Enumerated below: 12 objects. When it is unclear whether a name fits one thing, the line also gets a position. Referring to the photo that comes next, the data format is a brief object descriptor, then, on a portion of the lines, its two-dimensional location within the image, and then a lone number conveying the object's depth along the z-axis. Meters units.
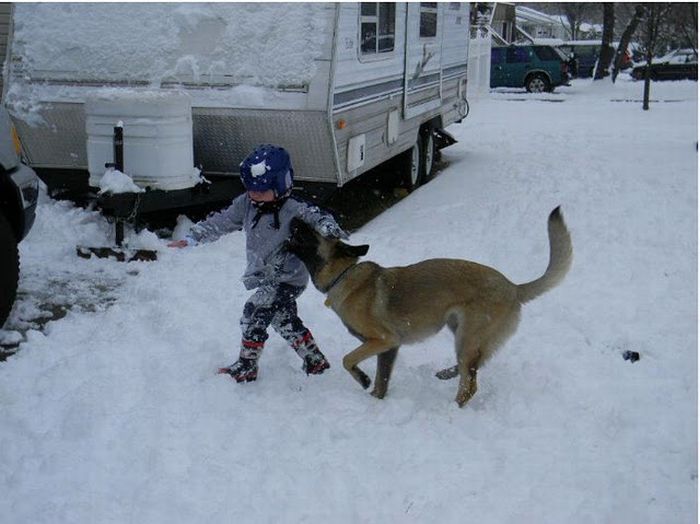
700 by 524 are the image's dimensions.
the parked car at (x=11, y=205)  5.16
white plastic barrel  7.00
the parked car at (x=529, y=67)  28.27
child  4.37
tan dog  4.33
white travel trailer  7.09
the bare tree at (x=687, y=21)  30.86
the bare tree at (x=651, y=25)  20.97
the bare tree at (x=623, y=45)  30.00
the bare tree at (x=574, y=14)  63.09
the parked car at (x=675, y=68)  33.31
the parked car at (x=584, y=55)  37.62
